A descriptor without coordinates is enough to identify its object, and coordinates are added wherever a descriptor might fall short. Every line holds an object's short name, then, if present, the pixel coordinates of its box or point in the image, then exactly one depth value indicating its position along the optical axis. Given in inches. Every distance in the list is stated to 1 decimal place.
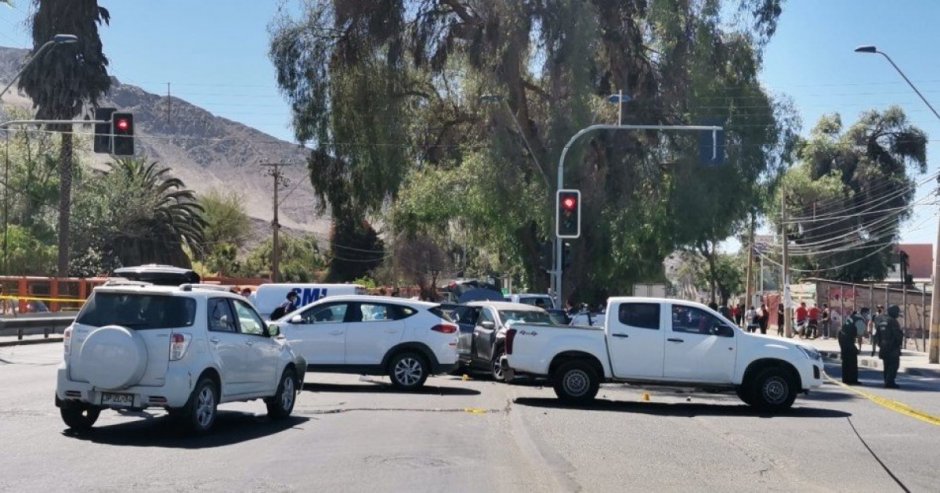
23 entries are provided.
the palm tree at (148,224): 2923.2
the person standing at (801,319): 2228.1
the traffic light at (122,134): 1147.9
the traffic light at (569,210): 1197.7
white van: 1138.7
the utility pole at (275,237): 2630.4
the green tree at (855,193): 3011.8
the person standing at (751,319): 1884.1
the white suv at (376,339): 806.5
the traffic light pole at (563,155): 1131.1
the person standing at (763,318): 1828.4
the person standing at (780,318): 2342.5
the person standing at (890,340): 951.0
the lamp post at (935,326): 1344.7
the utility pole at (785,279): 2089.2
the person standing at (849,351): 987.3
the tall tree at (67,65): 1910.7
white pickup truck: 736.3
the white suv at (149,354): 498.3
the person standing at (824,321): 2236.7
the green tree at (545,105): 1493.6
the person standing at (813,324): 2201.0
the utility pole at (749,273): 2597.0
